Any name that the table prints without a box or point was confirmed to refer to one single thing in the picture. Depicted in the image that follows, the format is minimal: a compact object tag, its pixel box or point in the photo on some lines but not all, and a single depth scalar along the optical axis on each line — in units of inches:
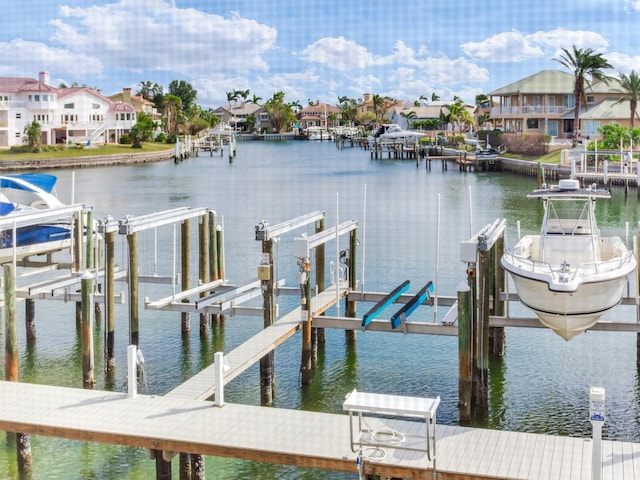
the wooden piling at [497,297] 717.3
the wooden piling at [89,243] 839.7
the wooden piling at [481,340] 613.6
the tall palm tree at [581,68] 2844.5
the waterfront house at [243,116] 7278.5
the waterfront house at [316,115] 7603.4
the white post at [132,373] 494.0
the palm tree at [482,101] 4384.8
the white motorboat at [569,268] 588.1
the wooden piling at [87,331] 624.7
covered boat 805.9
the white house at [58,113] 3892.7
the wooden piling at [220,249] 837.3
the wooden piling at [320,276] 784.9
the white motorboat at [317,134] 6899.6
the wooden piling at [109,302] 669.3
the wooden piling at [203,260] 834.8
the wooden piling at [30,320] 819.4
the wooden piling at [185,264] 833.5
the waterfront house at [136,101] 5103.3
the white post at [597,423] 374.3
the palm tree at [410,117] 5383.9
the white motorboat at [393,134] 3892.7
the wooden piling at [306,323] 649.6
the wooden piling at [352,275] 797.2
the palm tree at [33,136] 3737.7
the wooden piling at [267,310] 634.8
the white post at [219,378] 479.8
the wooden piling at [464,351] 563.5
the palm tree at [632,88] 2642.7
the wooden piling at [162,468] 449.1
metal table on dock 408.8
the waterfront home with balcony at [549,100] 3078.2
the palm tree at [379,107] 6614.2
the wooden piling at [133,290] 668.7
